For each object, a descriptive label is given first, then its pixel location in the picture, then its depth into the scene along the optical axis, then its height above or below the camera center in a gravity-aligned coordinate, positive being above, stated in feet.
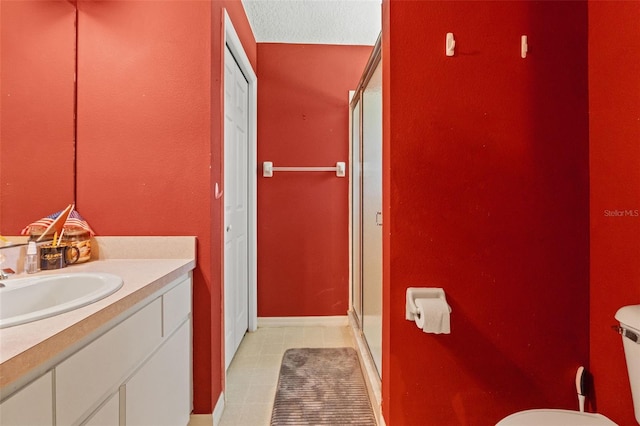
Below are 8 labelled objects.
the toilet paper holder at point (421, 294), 3.76 -1.03
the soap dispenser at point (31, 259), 3.56 -0.54
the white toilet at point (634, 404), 3.01 -2.01
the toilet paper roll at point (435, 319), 3.45 -1.24
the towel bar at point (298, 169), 8.04 +1.26
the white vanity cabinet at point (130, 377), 2.07 -1.45
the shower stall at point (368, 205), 5.09 +0.19
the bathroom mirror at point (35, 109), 4.01 +1.51
